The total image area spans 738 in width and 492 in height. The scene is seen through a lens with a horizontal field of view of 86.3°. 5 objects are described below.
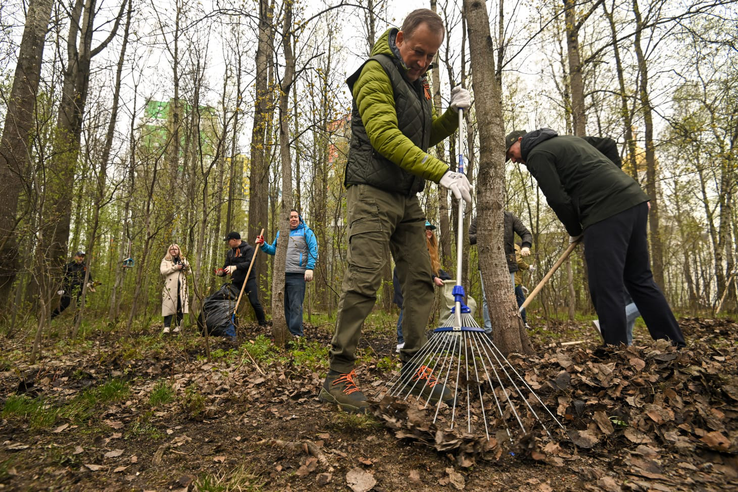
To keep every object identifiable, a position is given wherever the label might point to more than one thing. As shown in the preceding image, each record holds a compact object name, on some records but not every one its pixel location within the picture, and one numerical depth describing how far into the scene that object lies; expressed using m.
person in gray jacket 6.16
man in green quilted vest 2.39
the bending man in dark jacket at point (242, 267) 7.04
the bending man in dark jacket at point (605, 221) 2.88
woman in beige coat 6.79
